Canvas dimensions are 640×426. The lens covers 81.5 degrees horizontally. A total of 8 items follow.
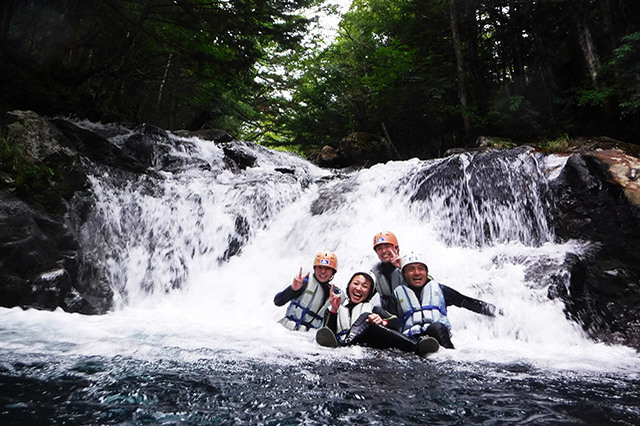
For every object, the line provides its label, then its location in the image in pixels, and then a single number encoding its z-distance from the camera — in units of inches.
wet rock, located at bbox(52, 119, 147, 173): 362.6
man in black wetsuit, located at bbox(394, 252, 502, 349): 164.6
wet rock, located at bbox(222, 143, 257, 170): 542.1
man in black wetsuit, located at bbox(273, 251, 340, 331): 199.3
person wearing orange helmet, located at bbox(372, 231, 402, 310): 197.3
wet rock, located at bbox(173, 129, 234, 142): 614.1
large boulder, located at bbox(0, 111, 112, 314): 213.0
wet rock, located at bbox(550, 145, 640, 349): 199.8
